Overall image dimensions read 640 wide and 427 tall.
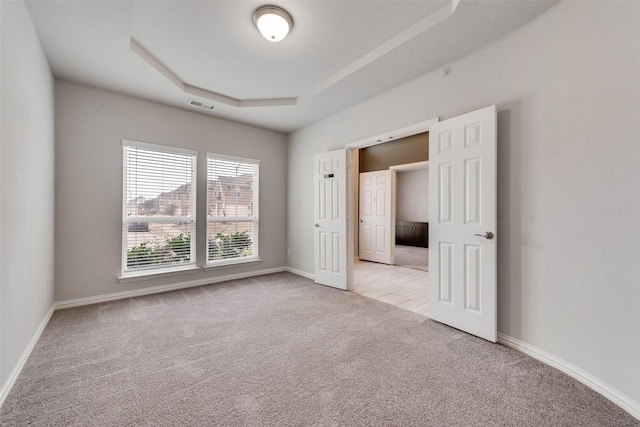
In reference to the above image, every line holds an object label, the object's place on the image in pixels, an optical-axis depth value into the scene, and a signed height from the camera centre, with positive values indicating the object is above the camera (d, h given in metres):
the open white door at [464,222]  2.39 -0.07
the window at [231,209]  4.45 +0.09
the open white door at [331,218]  4.05 -0.05
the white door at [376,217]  6.13 -0.05
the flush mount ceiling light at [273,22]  2.20 +1.62
